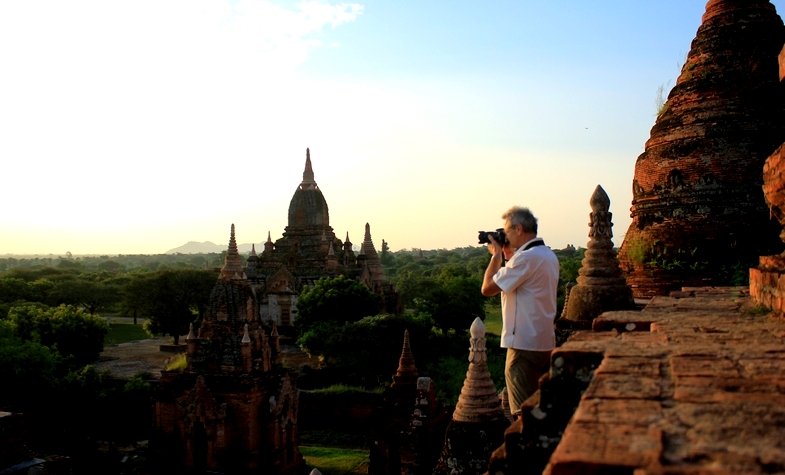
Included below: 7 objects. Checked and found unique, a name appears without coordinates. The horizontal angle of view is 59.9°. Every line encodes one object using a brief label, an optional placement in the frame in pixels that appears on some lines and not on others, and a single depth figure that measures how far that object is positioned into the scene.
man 4.86
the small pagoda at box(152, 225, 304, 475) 16.44
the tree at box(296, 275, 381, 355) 29.67
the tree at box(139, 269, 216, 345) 39.65
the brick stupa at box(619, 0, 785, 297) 11.09
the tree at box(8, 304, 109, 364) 27.55
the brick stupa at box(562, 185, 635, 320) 7.46
